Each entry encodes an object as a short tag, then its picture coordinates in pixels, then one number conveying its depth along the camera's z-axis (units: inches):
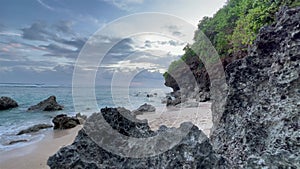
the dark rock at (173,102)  913.7
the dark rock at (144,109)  746.7
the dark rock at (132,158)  95.4
